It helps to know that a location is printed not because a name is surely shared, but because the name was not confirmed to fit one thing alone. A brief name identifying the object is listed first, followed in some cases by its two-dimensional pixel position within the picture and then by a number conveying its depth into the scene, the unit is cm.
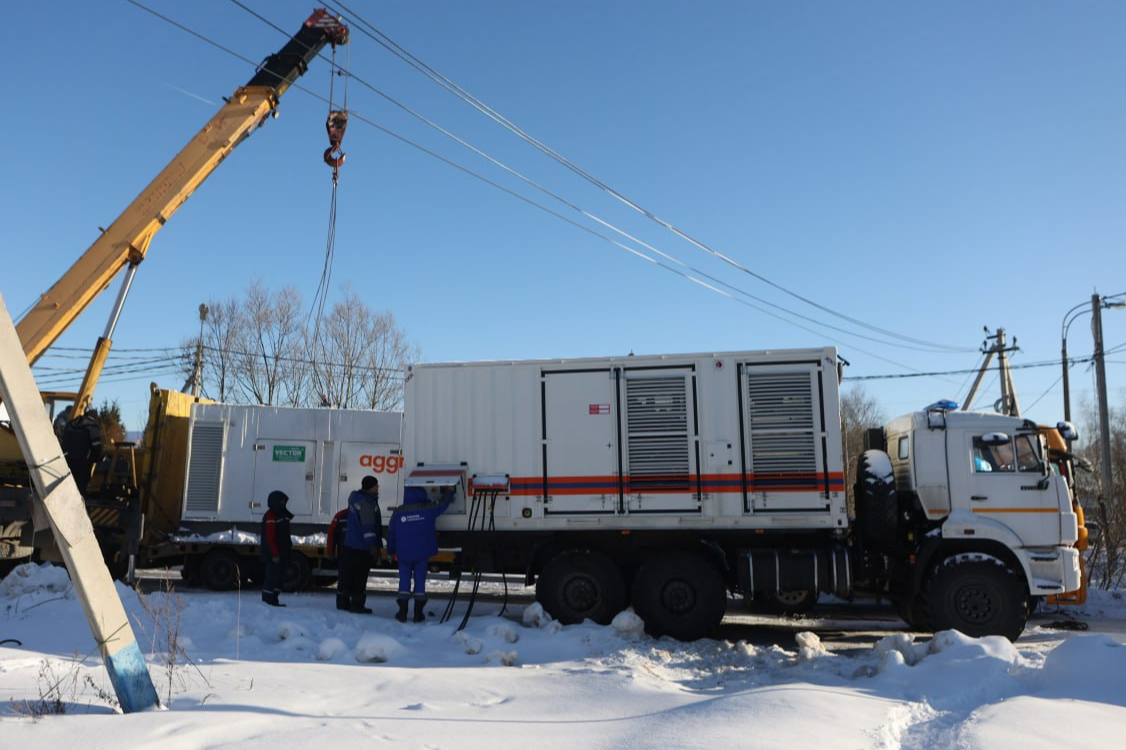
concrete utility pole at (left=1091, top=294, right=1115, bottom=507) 2216
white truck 1044
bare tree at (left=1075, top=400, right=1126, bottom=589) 1566
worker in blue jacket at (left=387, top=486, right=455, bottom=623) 1070
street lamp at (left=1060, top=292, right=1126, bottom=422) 2436
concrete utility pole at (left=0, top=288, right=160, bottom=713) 521
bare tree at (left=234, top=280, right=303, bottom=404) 3212
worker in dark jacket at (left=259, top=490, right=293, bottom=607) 1175
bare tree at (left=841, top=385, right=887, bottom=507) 3819
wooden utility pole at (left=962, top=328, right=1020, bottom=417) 3017
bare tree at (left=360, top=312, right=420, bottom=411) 3209
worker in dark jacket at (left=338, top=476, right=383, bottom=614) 1144
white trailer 1494
